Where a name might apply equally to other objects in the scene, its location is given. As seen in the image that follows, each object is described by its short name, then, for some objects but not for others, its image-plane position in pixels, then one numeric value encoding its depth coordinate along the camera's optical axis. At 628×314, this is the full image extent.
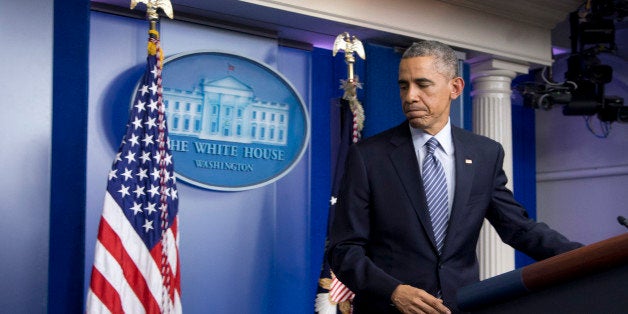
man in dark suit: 2.02
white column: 5.61
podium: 1.11
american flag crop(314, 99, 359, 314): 4.25
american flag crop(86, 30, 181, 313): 3.41
